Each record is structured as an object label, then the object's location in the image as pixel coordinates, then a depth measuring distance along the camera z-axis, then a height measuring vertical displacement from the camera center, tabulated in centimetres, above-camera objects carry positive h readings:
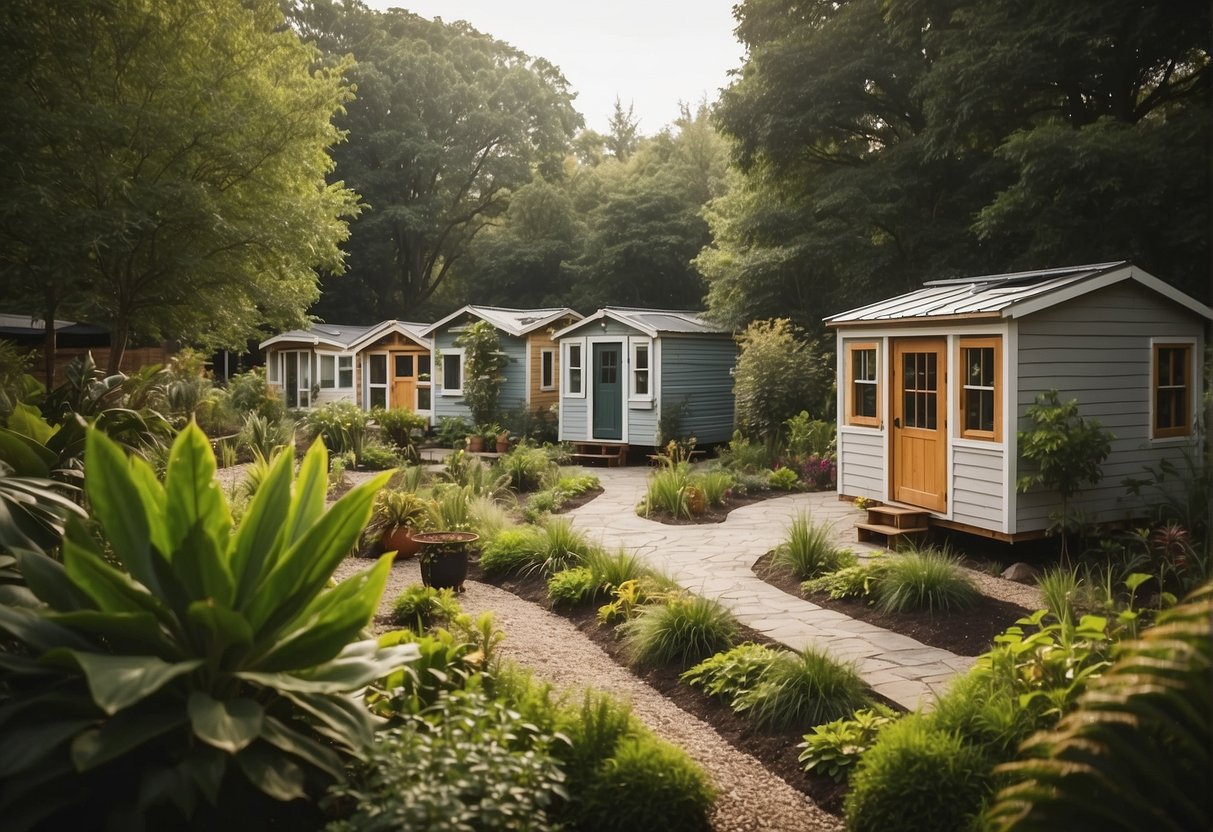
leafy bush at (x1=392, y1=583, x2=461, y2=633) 659 -150
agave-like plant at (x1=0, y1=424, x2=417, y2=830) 271 -81
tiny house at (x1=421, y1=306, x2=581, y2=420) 2127 +82
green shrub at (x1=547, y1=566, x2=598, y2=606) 773 -161
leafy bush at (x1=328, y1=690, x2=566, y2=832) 266 -116
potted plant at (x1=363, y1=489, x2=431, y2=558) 943 -129
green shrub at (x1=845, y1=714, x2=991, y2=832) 376 -160
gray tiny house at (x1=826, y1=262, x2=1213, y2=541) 905 +11
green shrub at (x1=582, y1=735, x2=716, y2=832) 372 -161
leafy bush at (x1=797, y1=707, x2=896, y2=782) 445 -168
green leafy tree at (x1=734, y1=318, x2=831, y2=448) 1639 +17
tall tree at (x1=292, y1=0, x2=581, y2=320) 3444 +987
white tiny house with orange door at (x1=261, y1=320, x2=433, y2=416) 2403 +79
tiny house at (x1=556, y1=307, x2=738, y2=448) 1878 +30
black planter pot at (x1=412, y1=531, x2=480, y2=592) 782 -138
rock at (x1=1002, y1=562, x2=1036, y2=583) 865 -168
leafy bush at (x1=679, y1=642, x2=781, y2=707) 552 -167
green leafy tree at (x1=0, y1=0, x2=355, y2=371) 1233 +340
